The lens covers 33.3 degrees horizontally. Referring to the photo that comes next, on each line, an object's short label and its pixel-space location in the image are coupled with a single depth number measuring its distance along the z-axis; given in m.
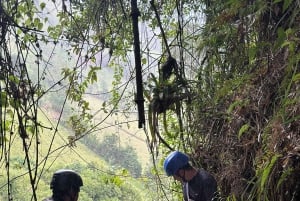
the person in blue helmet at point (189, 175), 3.22
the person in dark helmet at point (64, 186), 2.94
